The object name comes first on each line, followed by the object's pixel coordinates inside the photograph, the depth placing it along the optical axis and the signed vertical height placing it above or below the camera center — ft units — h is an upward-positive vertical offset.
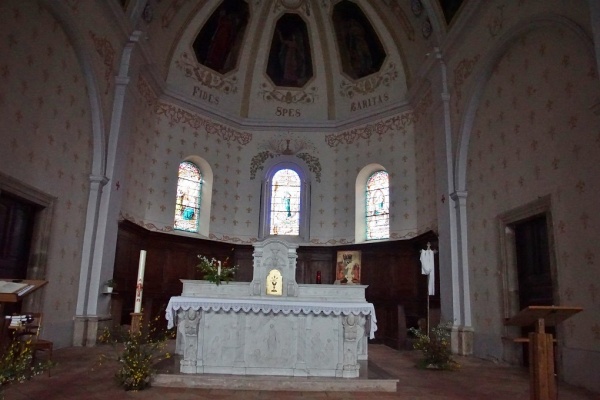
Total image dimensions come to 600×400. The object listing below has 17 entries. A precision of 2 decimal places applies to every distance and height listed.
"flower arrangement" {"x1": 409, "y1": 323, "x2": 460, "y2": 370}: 29.55 -4.05
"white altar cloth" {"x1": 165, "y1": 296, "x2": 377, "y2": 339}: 24.49 -1.12
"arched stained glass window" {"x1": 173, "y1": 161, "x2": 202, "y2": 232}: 53.31 +9.79
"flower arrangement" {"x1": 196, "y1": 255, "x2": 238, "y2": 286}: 27.48 +0.58
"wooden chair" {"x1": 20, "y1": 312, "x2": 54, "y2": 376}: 24.53 -3.18
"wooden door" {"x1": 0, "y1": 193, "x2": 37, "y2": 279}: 29.50 +2.77
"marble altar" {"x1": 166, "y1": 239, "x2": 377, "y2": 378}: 24.18 -2.61
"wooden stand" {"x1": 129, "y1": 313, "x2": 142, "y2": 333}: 27.90 -2.48
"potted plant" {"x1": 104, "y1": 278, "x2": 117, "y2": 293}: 37.90 -0.47
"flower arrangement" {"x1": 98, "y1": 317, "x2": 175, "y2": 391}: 20.88 -3.83
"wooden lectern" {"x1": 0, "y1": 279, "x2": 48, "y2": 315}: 18.06 -0.51
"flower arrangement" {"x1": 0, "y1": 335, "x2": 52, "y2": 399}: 13.20 -2.66
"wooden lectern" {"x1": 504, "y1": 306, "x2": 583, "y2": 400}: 13.99 -1.76
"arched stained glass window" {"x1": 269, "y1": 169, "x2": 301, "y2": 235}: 57.77 +10.16
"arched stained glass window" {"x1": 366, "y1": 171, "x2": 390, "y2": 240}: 53.62 +9.55
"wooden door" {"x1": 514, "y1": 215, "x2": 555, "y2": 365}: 29.55 +1.91
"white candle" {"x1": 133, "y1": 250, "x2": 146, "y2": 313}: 28.53 -0.25
